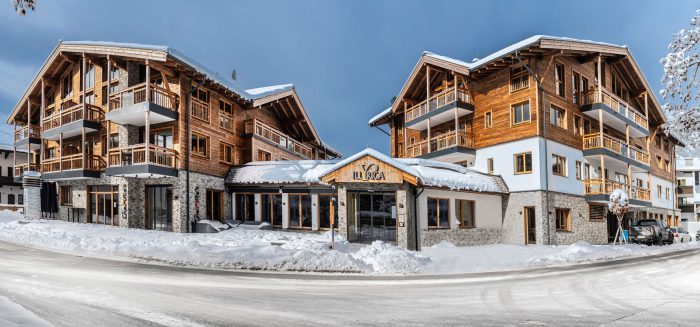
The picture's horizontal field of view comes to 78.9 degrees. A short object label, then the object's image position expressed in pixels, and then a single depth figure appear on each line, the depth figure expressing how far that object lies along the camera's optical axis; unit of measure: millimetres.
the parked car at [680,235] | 33281
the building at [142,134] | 23688
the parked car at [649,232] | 28219
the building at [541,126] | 24797
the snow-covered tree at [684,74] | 6867
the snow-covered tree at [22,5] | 5820
